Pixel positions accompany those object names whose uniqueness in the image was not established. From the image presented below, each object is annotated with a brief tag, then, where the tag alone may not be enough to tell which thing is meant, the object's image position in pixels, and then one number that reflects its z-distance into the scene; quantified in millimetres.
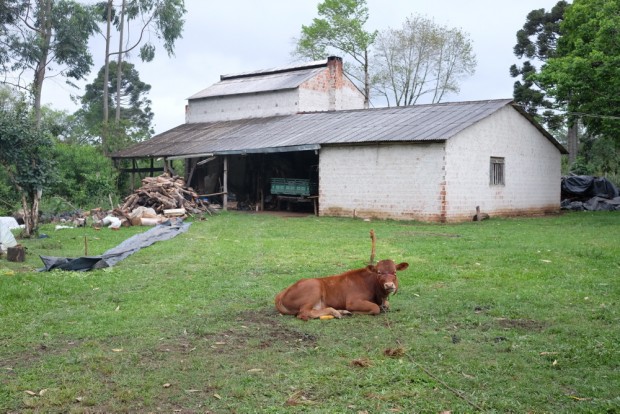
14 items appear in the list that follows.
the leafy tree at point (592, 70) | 20047
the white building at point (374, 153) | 20547
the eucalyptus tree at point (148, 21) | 41812
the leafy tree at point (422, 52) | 49656
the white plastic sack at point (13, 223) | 19041
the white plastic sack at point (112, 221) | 19703
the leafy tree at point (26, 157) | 14984
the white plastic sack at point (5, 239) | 12391
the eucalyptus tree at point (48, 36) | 36969
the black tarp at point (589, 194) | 26761
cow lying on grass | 6910
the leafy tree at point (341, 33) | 50969
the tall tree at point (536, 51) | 35625
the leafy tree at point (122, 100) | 58641
